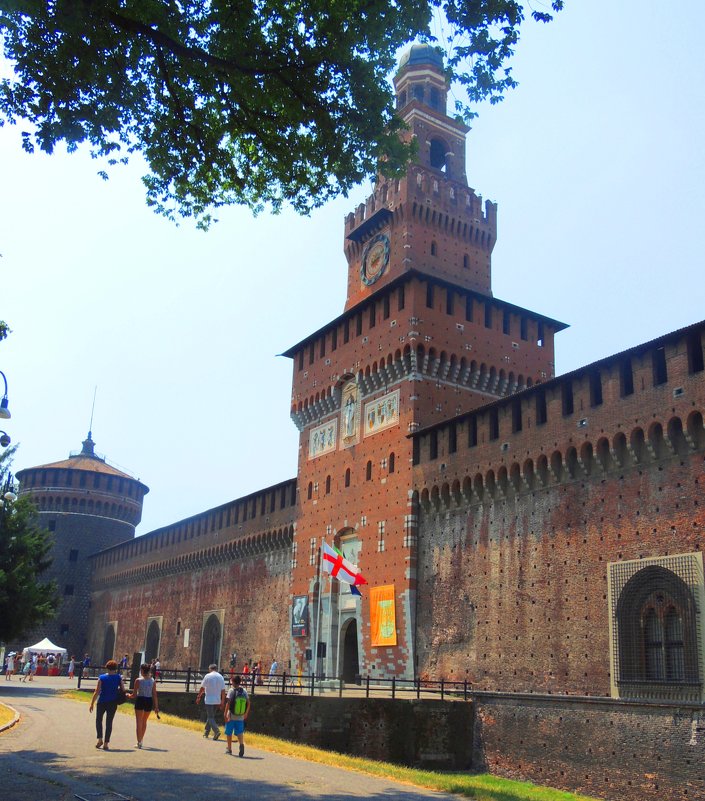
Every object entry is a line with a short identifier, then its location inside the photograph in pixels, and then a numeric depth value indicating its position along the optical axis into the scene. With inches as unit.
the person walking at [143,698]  554.6
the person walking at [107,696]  530.0
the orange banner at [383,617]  1188.5
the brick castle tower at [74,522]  2450.8
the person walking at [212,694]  661.3
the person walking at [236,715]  571.8
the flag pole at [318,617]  1325.0
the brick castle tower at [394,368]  1248.2
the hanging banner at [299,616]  1397.6
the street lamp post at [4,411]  744.3
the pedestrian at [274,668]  1459.9
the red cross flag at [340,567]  1170.0
